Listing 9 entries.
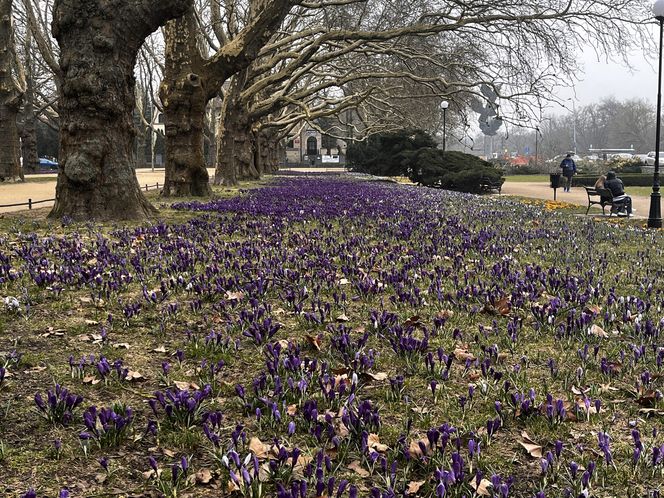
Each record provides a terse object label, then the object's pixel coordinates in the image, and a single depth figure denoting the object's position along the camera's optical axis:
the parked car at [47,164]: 69.06
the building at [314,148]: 112.62
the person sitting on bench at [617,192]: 16.20
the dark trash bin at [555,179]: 24.75
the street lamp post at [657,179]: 14.12
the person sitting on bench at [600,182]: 19.57
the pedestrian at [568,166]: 29.41
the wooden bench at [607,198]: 16.00
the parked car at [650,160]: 61.54
